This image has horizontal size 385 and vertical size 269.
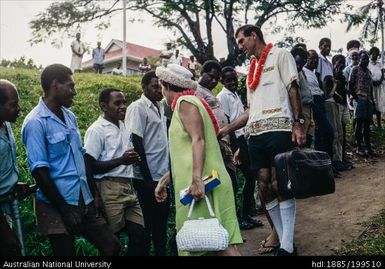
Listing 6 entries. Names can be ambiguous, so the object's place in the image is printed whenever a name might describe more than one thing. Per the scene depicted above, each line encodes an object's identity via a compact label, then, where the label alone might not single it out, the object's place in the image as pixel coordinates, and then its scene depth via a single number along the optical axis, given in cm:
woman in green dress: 303
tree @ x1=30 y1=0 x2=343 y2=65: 2145
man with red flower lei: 401
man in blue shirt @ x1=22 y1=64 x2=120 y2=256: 307
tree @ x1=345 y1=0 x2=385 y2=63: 2441
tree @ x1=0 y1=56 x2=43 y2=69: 2369
